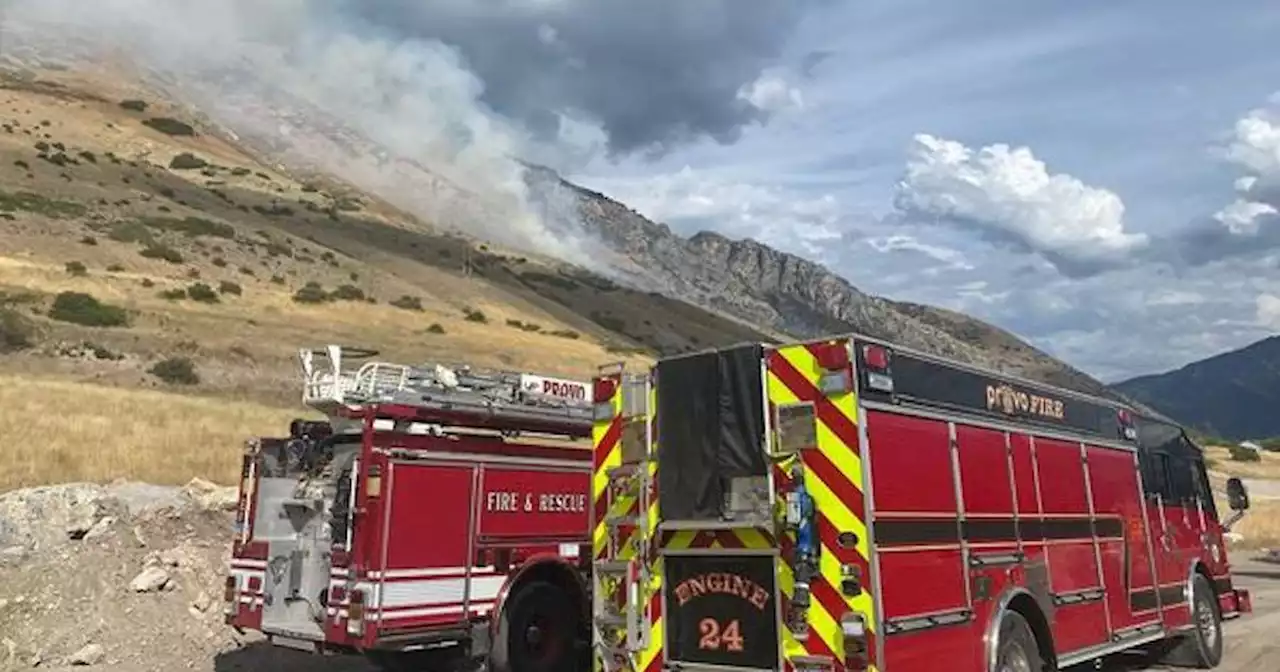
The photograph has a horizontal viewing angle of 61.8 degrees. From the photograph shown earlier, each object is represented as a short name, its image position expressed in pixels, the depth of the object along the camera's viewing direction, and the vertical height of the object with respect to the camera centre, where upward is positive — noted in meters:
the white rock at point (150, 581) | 12.48 +0.24
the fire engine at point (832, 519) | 6.81 +0.54
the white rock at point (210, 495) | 15.30 +1.52
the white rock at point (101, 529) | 13.61 +0.92
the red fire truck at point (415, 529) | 9.45 +0.67
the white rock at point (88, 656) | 10.95 -0.54
